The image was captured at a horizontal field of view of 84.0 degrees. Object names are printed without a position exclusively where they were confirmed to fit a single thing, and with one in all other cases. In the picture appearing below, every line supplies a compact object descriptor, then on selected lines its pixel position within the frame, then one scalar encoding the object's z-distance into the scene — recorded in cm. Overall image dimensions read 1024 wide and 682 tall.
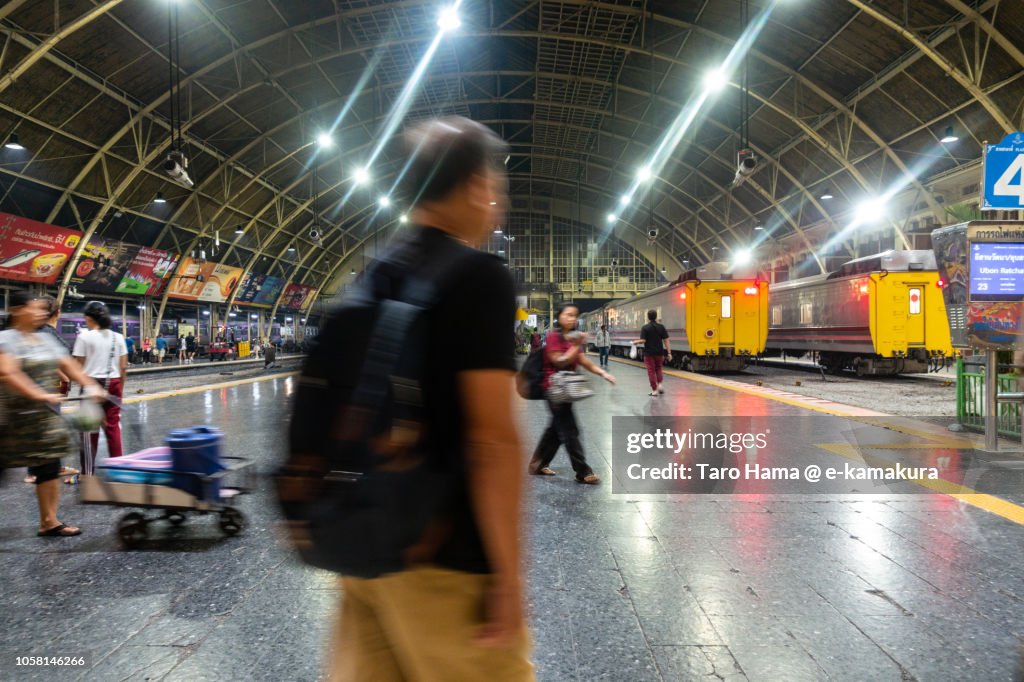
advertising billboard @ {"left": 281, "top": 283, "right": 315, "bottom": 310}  4173
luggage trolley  392
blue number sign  609
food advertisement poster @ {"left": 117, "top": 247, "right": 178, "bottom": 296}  2661
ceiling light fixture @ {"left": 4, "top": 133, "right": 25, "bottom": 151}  1668
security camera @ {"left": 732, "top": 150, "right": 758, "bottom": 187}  1595
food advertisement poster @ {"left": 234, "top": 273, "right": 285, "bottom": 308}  3602
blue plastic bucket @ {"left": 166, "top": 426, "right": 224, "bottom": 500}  388
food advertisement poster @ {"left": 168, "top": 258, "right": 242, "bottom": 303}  3014
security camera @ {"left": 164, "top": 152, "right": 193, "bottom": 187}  1590
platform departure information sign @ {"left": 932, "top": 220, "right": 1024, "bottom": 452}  631
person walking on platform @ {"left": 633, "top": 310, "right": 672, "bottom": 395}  1133
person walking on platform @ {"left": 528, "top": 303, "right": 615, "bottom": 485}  535
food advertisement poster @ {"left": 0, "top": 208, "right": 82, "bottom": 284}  2025
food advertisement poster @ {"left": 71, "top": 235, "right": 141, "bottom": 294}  2389
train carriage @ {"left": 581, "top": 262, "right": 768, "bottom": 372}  1825
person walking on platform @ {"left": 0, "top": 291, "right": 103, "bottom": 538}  359
